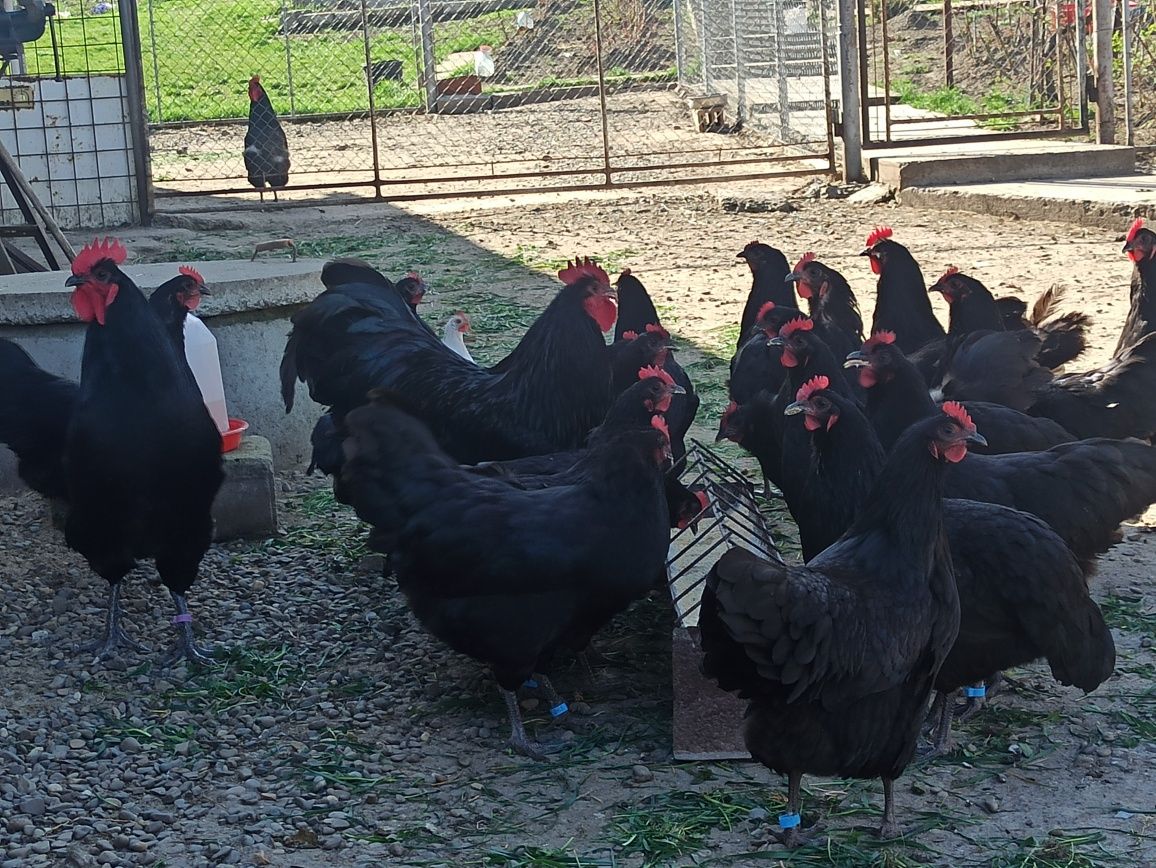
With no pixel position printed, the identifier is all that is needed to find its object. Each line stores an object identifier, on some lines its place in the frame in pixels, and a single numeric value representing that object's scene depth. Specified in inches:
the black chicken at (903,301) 259.6
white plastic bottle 234.2
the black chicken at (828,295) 268.2
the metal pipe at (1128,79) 510.3
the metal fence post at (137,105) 518.3
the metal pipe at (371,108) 574.2
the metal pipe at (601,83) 580.4
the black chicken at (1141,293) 239.0
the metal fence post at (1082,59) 533.3
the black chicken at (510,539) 160.4
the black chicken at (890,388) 189.2
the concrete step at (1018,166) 523.2
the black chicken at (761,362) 236.7
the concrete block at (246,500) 231.3
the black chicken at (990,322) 252.4
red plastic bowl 236.4
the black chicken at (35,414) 205.3
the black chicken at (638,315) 236.1
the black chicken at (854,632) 129.3
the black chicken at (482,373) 207.6
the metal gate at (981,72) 561.9
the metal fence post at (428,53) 799.7
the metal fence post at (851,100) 551.8
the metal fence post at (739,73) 730.2
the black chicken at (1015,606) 156.0
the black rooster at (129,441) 186.4
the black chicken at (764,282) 274.2
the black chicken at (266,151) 601.3
